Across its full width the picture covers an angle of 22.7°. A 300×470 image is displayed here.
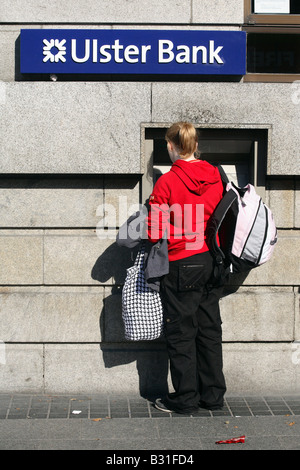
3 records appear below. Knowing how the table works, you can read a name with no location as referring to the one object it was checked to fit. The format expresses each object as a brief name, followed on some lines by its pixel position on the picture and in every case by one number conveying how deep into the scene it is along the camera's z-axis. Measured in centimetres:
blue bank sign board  610
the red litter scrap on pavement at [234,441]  514
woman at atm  557
